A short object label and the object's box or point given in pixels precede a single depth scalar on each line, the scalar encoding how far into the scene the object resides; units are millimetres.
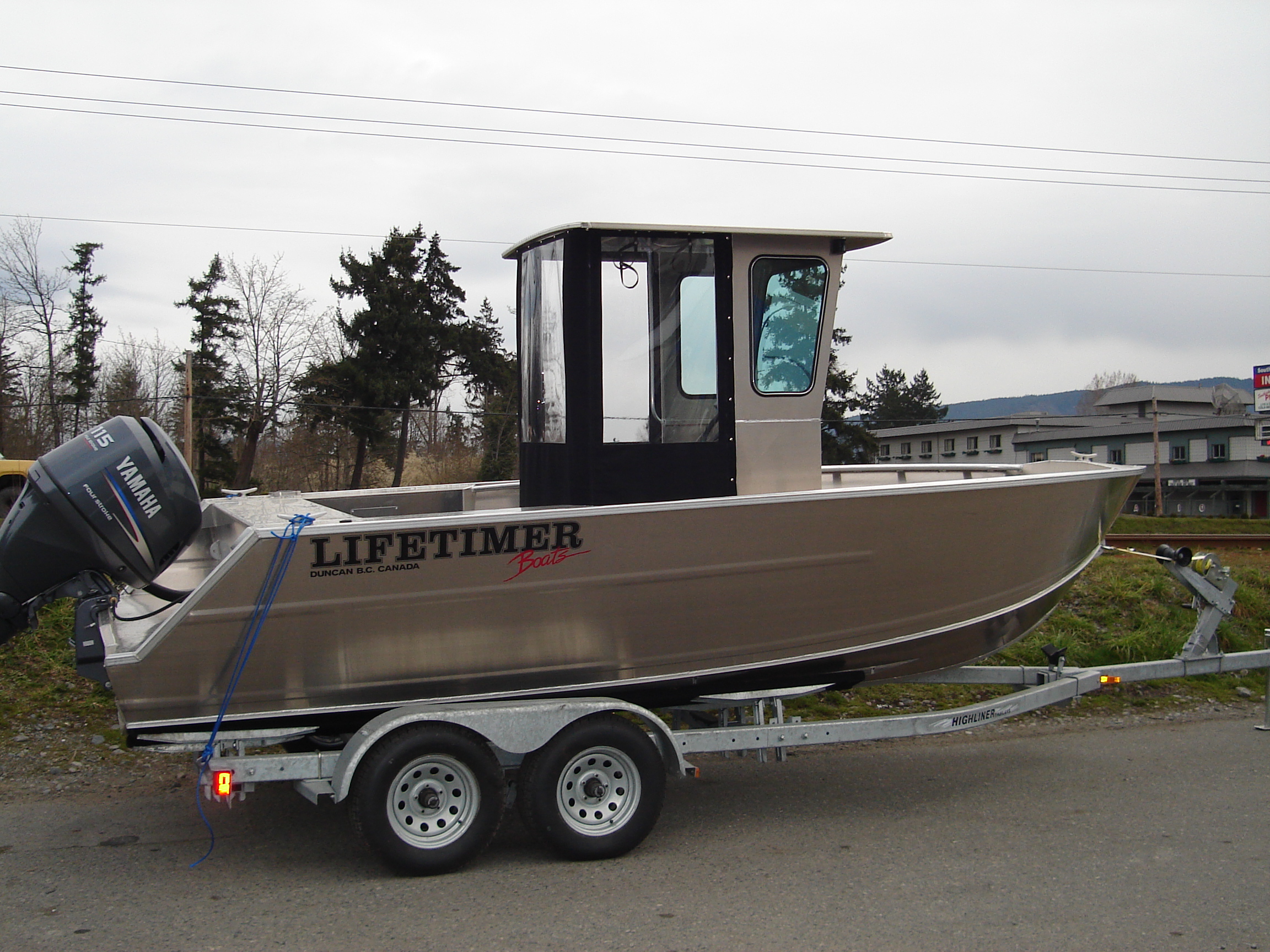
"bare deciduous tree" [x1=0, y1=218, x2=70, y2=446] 27730
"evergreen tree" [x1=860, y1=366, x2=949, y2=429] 66562
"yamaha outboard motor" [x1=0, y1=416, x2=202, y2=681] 4168
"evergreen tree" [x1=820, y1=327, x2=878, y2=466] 32781
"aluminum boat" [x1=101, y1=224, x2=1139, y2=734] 4156
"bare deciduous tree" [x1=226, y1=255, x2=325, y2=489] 26469
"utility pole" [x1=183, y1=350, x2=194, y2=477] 20562
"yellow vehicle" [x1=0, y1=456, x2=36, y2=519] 10453
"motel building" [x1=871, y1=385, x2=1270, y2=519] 50344
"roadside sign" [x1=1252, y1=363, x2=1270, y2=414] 35125
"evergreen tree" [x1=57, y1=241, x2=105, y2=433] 29016
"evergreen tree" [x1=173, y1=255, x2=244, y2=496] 26266
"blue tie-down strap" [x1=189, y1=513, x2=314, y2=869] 4008
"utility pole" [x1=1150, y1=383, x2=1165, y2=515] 42531
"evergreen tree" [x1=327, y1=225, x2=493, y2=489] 27875
